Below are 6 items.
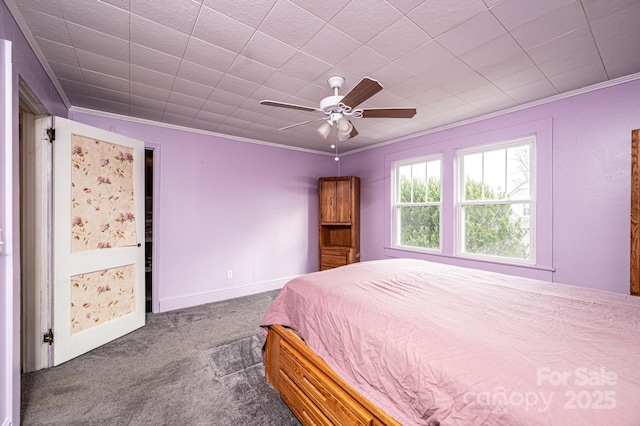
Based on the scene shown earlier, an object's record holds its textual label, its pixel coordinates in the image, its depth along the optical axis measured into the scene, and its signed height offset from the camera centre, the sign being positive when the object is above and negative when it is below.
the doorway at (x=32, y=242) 2.21 -0.25
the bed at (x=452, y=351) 0.82 -0.56
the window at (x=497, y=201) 3.06 +0.14
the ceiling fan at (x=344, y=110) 1.89 +0.82
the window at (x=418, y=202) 3.94 +0.15
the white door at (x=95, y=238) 2.39 -0.26
